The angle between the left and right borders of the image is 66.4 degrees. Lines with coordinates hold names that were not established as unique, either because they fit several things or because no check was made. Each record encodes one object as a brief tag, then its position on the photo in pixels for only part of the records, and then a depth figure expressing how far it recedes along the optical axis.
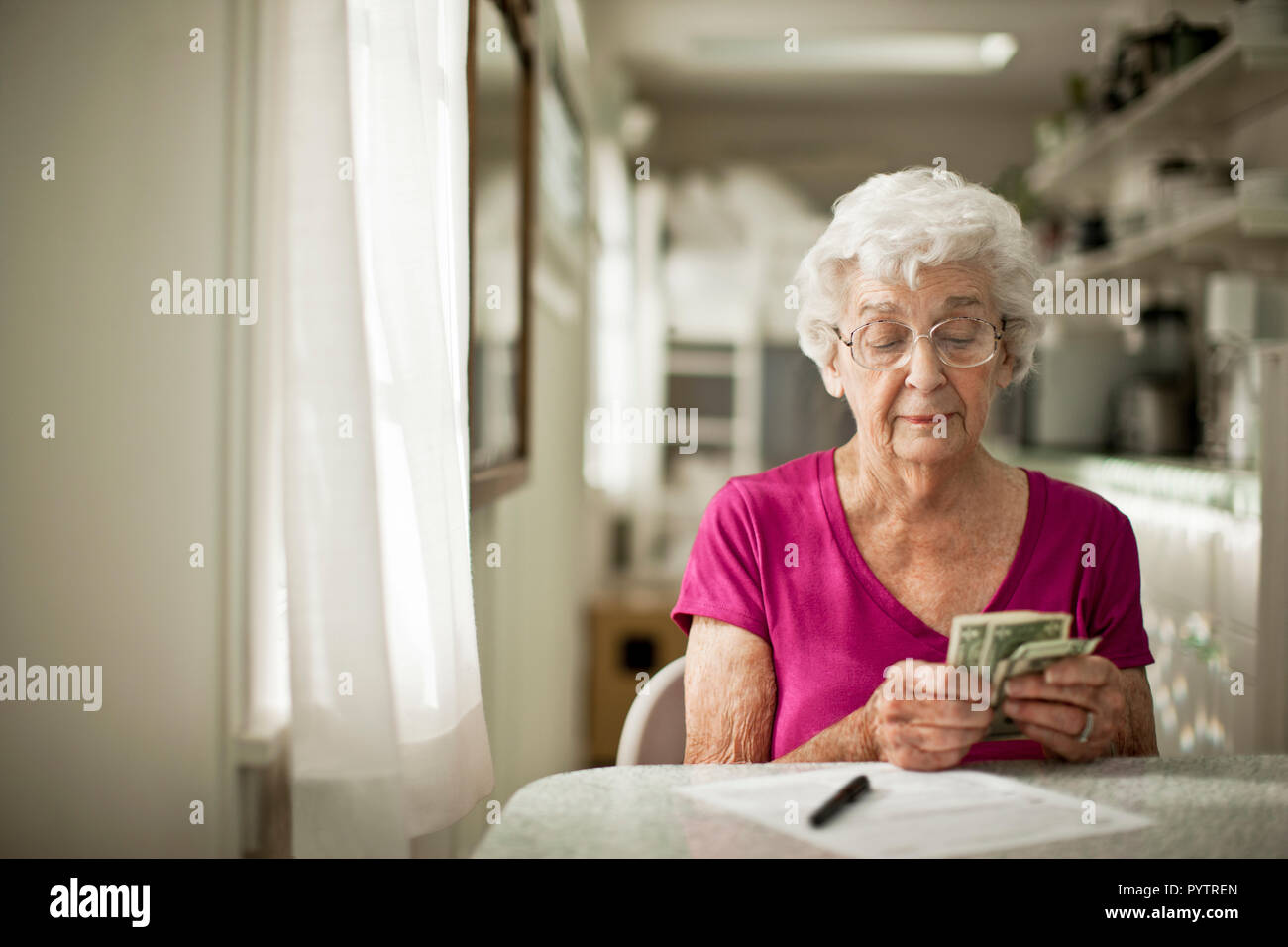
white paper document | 0.81
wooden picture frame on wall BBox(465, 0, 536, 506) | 1.66
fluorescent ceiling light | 3.97
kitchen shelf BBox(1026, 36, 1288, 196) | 2.29
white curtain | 0.94
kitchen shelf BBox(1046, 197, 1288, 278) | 2.25
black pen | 0.84
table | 0.81
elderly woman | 1.26
